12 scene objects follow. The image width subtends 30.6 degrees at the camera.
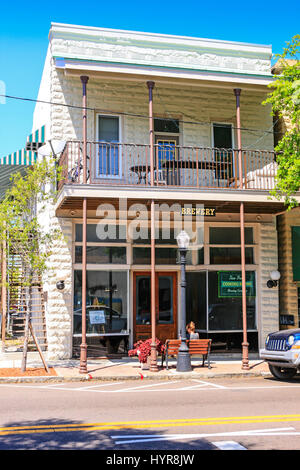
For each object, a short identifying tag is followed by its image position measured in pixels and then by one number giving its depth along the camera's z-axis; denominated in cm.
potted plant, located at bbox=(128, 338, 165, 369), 1427
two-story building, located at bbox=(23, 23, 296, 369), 1559
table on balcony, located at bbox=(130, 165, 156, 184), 1512
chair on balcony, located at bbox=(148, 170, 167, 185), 1562
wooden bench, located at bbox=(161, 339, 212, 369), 1438
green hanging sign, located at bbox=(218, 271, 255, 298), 1706
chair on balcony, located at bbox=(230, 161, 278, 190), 1600
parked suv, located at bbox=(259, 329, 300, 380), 1207
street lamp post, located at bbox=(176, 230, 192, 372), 1386
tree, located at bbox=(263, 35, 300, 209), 1336
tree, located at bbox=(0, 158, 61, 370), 1333
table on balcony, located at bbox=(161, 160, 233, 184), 1559
